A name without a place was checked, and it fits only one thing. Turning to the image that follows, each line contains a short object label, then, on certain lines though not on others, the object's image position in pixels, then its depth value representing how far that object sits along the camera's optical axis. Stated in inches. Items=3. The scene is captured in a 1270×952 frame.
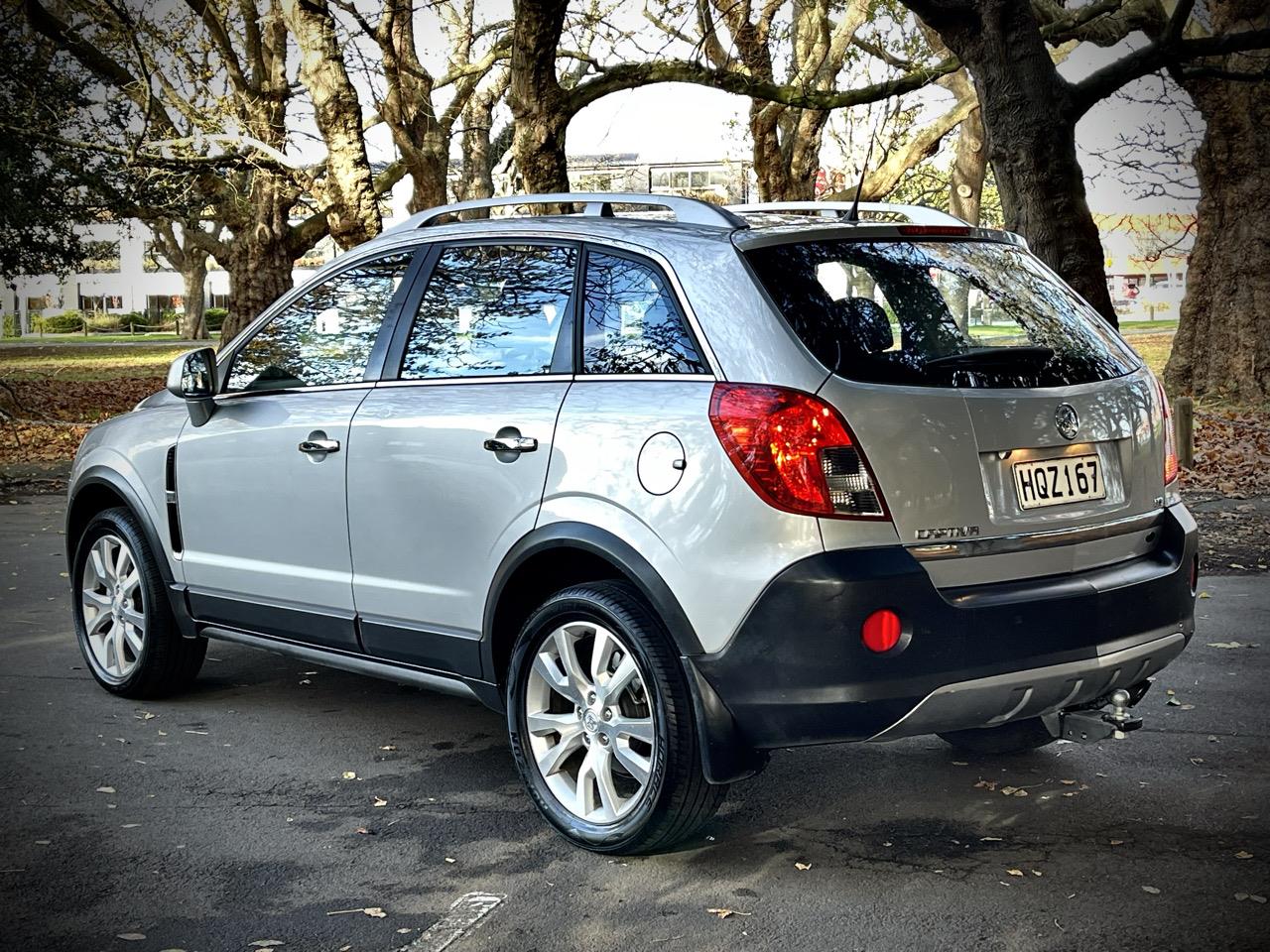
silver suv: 161.2
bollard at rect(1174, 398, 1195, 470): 470.9
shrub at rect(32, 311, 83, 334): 2883.9
